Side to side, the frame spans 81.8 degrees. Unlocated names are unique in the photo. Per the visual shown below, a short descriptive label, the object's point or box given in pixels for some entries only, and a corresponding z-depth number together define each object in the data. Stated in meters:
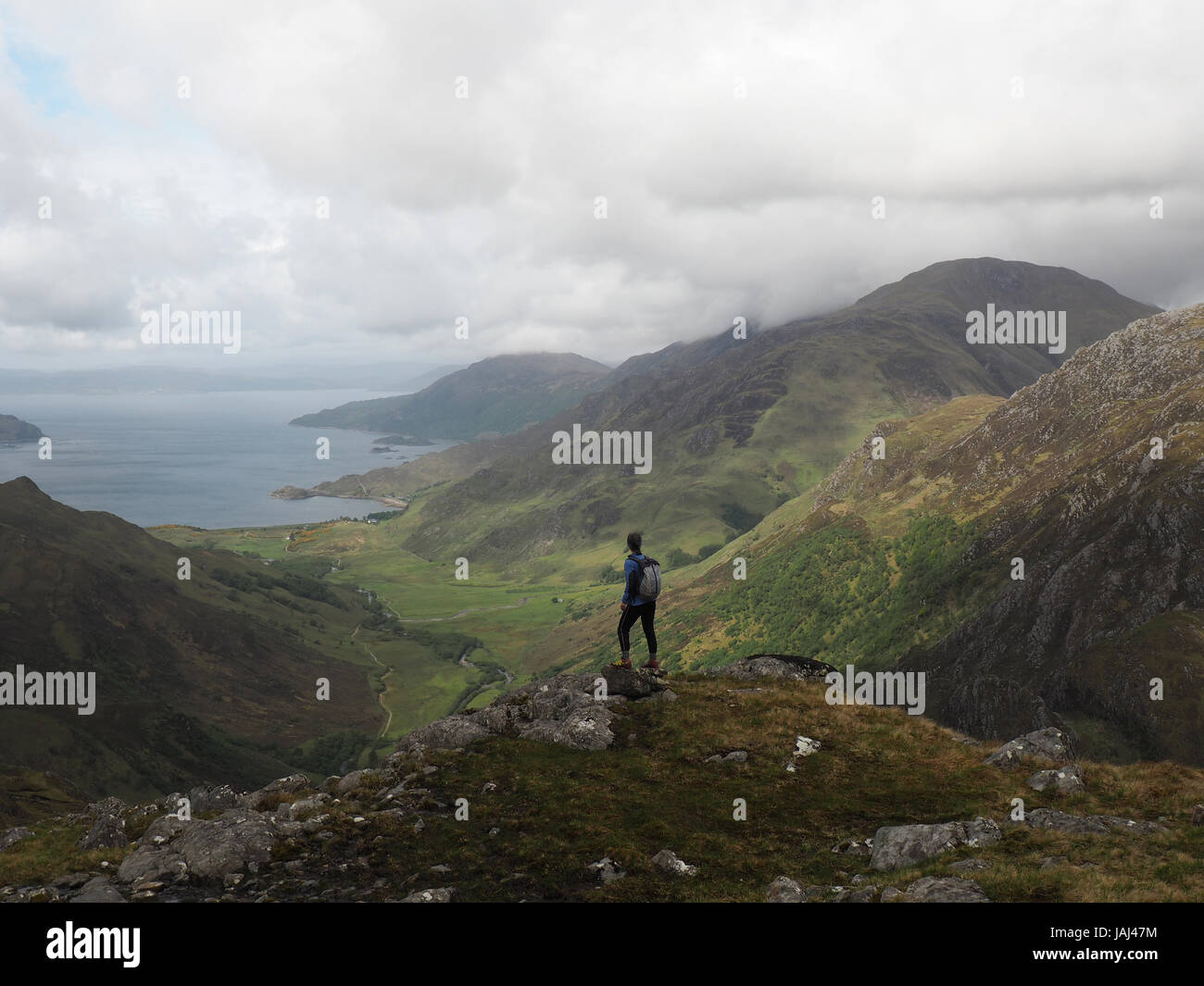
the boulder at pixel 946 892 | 13.23
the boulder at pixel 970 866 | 14.73
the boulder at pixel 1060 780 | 20.14
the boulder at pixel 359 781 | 22.53
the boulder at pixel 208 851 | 16.98
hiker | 25.55
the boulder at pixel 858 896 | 13.87
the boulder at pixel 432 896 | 14.85
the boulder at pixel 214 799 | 27.42
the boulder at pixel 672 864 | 15.98
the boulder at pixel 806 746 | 23.60
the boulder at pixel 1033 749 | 22.45
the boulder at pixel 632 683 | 28.22
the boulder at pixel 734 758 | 22.95
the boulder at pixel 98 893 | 15.62
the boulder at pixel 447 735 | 25.73
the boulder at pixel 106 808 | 29.09
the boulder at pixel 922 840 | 16.02
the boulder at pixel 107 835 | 22.08
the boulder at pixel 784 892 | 14.12
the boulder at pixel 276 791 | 22.69
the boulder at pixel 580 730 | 24.59
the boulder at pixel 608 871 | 15.89
